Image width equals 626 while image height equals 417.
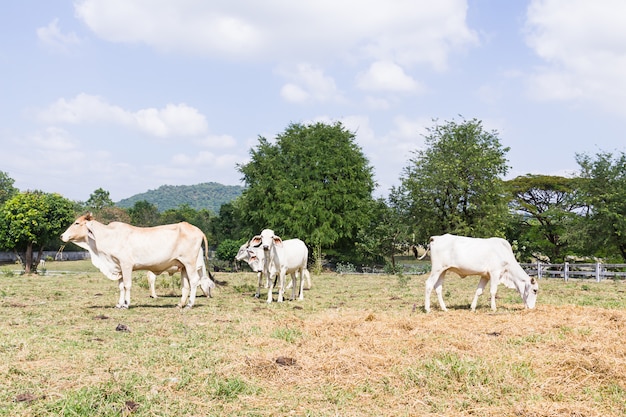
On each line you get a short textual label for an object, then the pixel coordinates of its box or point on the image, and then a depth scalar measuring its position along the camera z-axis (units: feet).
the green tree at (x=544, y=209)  131.78
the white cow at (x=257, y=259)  51.98
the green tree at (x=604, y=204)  108.37
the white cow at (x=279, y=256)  50.14
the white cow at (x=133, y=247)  44.21
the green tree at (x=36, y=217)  125.59
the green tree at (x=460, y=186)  115.85
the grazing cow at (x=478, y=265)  44.45
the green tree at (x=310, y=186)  134.51
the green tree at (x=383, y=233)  132.85
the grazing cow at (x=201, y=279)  51.21
